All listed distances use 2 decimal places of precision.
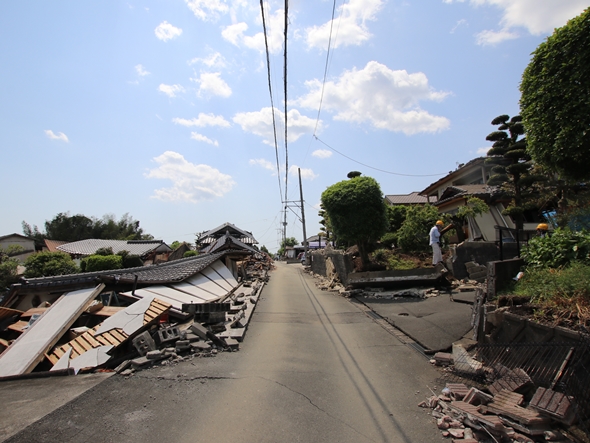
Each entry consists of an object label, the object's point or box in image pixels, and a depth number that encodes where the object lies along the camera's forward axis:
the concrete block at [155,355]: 5.88
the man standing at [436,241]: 11.61
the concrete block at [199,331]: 7.03
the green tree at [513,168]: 16.26
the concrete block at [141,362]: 5.64
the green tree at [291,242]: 106.00
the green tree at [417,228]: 16.05
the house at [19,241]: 39.78
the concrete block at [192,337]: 6.79
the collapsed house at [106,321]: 5.92
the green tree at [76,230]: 51.28
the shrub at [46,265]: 15.45
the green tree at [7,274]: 15.68
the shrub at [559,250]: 5.80
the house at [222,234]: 42.03
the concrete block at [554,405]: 3.43
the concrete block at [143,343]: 6.13
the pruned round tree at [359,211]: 15.62
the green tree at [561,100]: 5.55
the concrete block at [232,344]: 6.93
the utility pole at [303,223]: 35.59
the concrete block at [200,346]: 6.59
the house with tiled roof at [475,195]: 19.75
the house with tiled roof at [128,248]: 30.89
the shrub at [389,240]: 19.84
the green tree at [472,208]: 16.91
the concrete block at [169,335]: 6.59
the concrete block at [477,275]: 11.87
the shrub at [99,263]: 18.08
